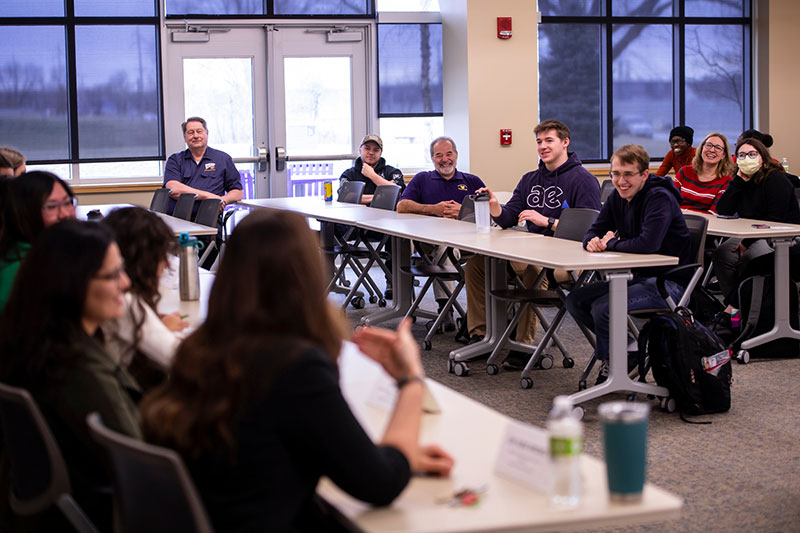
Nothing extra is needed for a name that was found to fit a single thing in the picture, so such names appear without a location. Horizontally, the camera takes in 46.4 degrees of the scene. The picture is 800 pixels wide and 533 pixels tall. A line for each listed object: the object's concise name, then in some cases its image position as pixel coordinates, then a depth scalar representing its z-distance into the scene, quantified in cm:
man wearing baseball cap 826
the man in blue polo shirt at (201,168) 793
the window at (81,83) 921
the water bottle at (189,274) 358
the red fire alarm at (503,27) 960
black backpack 421
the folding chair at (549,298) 488
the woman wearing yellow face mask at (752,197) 593
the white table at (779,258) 524
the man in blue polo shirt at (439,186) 681
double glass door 962
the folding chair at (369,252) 716
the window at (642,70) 1052
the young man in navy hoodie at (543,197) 562
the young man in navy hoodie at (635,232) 441
